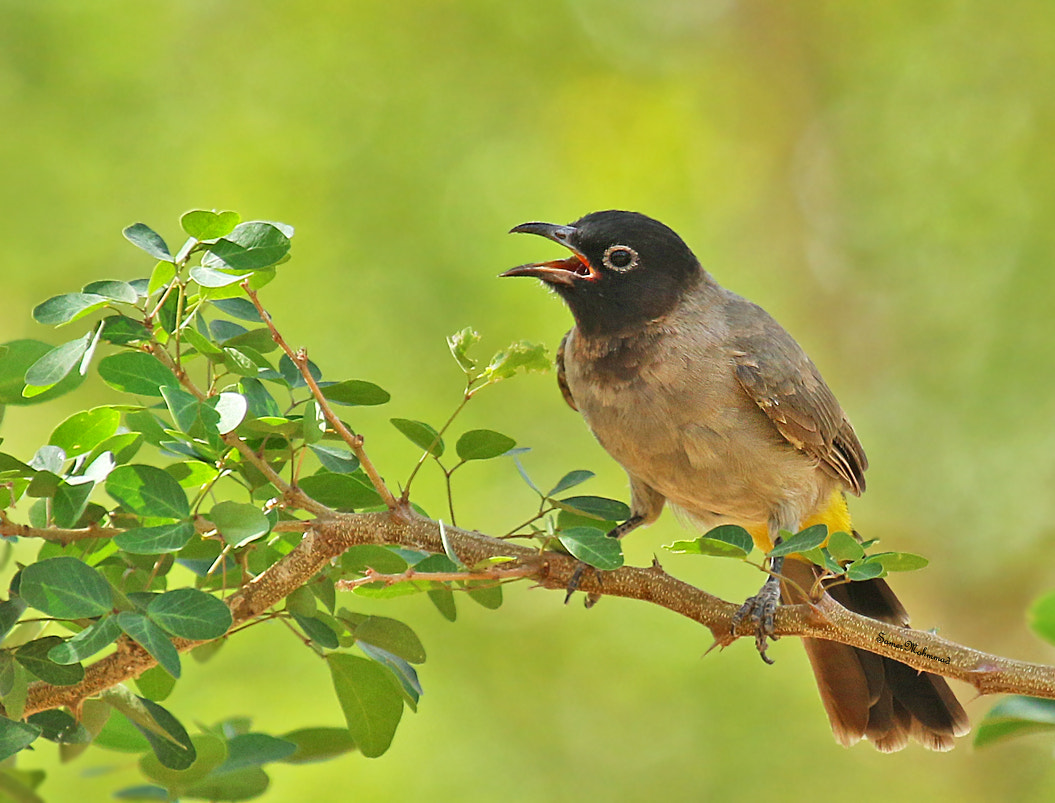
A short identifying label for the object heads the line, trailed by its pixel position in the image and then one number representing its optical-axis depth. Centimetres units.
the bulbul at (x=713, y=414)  746
